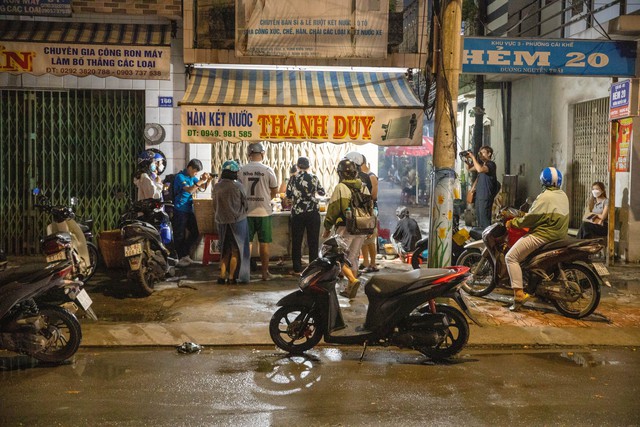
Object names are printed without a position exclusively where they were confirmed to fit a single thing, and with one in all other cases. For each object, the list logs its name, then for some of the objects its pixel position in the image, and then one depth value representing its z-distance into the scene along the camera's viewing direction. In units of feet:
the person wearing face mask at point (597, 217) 41.34
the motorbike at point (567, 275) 27.47
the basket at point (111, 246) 35.55
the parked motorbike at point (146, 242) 30.14
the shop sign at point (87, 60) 35.14
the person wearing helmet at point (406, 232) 39.32
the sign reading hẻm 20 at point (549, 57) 34.68
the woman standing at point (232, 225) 33.09
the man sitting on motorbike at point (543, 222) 27.86
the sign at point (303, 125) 34.04
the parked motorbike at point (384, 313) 21.85
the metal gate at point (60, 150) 39.70
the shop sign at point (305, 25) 35.88
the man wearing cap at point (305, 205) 35.27
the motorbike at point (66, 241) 25.32
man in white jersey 34.99
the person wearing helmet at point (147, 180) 35.86
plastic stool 39.47
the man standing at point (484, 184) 43.70
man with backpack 30.63
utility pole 27.43
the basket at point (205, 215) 38.37
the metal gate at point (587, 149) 46.85
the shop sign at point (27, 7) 37.24
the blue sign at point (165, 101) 39.50
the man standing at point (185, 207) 37.83
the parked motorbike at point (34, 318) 20.90
